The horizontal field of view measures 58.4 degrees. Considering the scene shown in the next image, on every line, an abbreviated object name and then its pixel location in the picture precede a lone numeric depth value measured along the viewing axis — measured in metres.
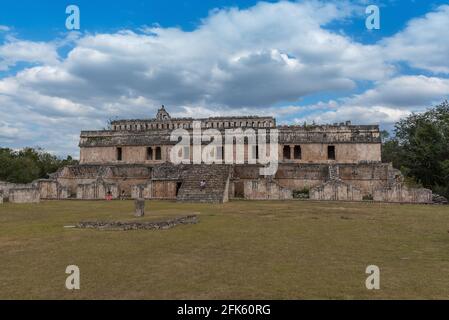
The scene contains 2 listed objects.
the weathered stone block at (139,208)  14.33
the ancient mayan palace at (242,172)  25.11
